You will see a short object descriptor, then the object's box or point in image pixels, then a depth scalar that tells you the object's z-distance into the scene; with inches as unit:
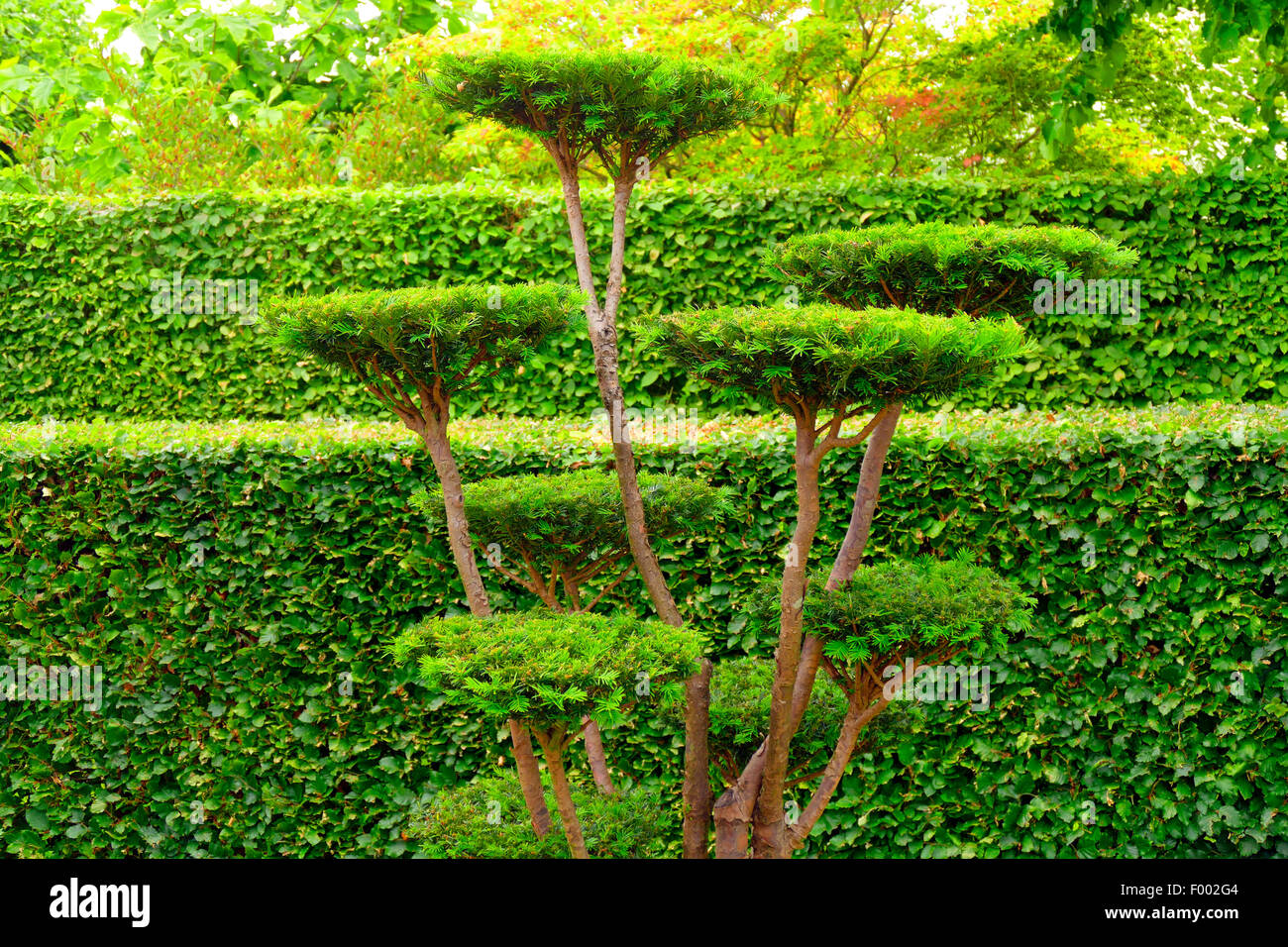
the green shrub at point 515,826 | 134.1
